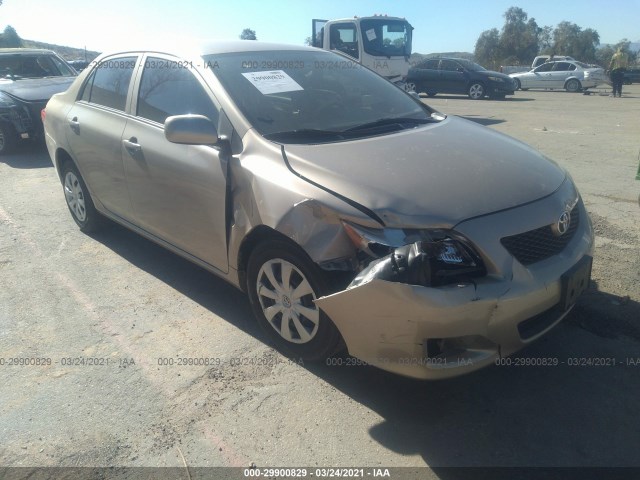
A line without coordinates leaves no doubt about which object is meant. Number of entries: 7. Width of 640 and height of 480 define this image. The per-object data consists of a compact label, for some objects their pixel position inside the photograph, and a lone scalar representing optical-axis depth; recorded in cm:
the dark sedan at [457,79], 1939
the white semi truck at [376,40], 1370
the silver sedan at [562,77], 2238
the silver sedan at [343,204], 244
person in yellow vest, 1886
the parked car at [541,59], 2886
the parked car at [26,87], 880
